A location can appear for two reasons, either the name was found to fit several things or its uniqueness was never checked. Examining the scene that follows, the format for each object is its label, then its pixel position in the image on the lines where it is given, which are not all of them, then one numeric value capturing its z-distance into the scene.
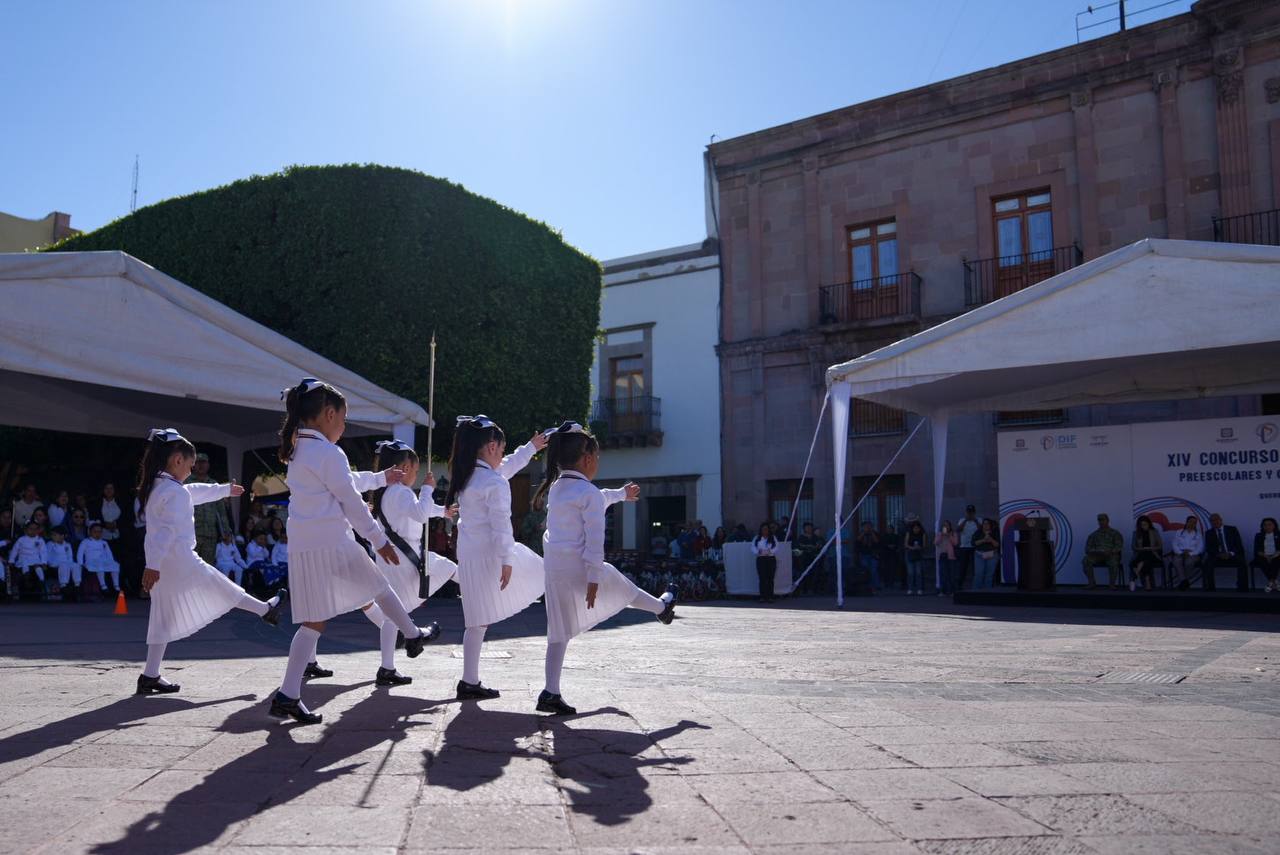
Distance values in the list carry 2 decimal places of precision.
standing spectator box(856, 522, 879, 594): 20.89
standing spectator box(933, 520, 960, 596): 18.56
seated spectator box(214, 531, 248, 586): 16.45
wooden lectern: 15.83
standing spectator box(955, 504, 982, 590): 18.92
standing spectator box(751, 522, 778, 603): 17.92
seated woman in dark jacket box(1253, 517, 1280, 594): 14.80
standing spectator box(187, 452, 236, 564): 16.11
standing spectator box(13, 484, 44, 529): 15.88
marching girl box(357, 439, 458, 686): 7.00
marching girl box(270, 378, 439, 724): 5.22
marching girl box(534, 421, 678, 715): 5.57
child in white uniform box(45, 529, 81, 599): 15.66
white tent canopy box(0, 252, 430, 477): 11.24
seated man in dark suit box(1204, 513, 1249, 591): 15.35
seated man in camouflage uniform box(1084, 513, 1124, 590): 16.30
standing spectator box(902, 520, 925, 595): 19.48
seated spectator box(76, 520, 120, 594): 16.03
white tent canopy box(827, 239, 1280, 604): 12.04
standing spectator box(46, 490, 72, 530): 16.30
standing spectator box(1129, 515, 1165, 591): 15.95
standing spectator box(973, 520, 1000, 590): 18.06
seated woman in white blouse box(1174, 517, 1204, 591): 15.57
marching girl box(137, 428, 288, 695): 6.25
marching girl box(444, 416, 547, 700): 6.08
